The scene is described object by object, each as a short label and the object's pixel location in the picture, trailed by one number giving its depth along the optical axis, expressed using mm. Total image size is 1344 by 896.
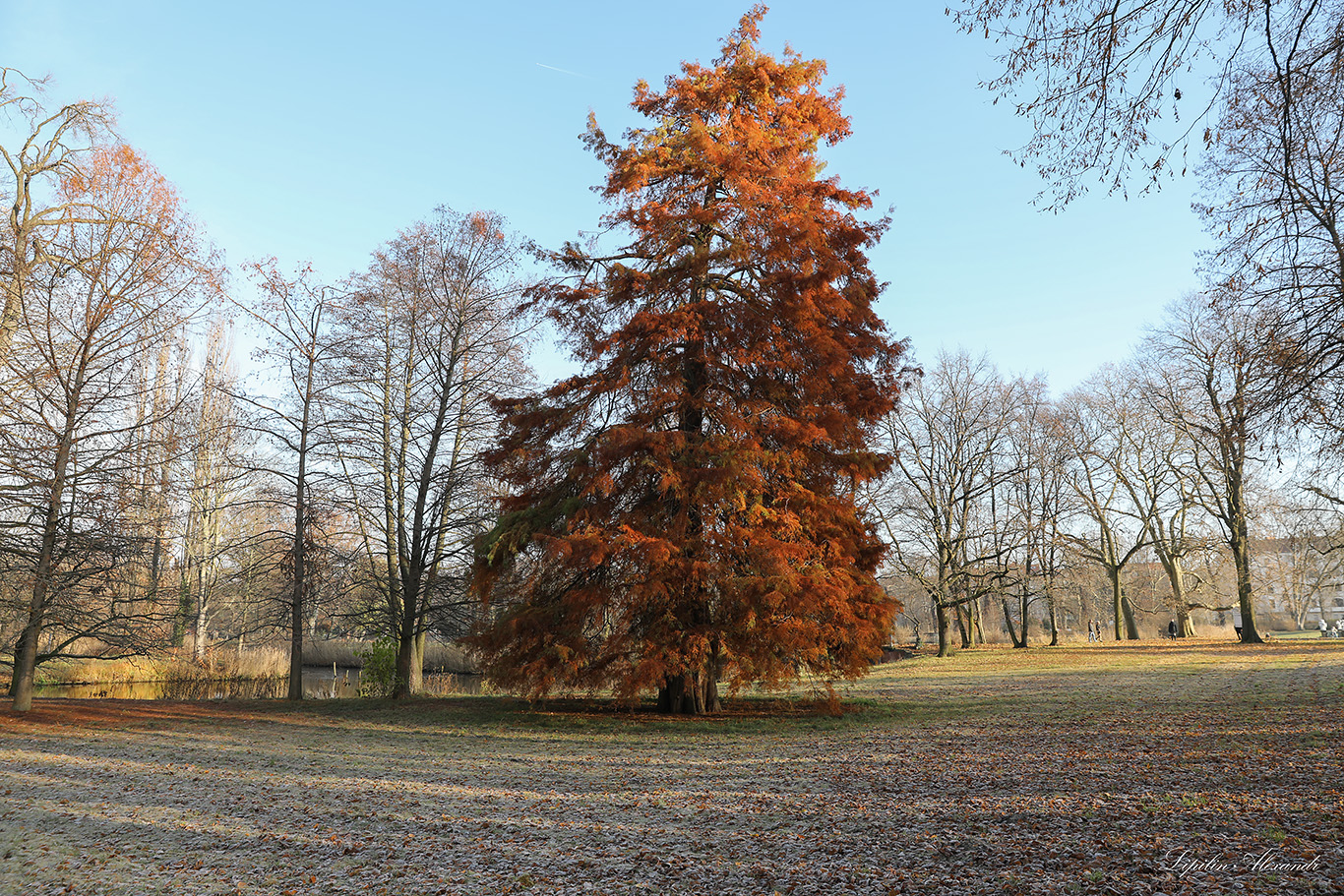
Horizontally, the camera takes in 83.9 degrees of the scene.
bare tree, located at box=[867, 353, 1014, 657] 31453
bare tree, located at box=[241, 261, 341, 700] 16703
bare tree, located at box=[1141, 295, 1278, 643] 26047
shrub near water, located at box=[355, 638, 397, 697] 18188
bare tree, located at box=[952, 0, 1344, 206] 4695
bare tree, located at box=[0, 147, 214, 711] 13195
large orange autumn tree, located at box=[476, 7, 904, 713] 11773
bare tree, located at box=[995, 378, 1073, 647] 33031
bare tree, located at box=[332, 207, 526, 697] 17688
